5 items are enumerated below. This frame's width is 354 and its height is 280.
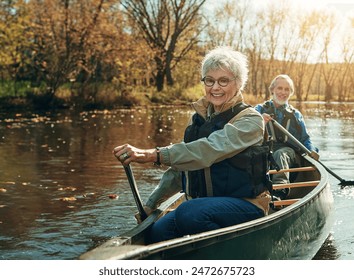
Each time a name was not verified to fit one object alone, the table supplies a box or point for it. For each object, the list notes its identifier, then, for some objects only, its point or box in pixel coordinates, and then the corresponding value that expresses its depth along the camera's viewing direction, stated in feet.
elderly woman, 9.80
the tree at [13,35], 64.34
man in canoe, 20.26
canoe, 8.48
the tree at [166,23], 94.53
